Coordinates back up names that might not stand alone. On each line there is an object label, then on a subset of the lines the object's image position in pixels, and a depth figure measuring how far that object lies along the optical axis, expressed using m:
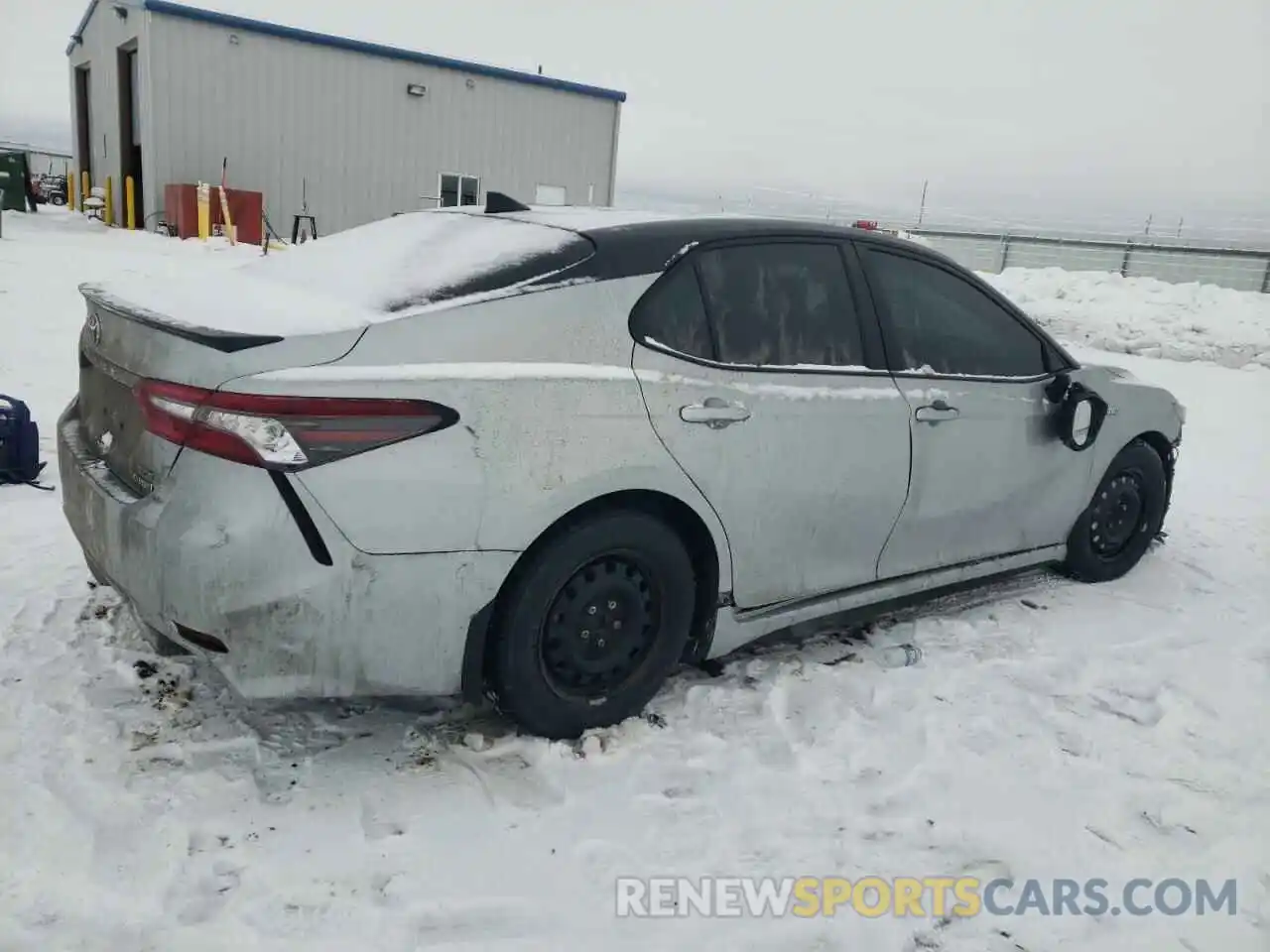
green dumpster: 16.84
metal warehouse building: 17.02
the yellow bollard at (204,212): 15.95
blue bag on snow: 4.68
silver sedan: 2.35
